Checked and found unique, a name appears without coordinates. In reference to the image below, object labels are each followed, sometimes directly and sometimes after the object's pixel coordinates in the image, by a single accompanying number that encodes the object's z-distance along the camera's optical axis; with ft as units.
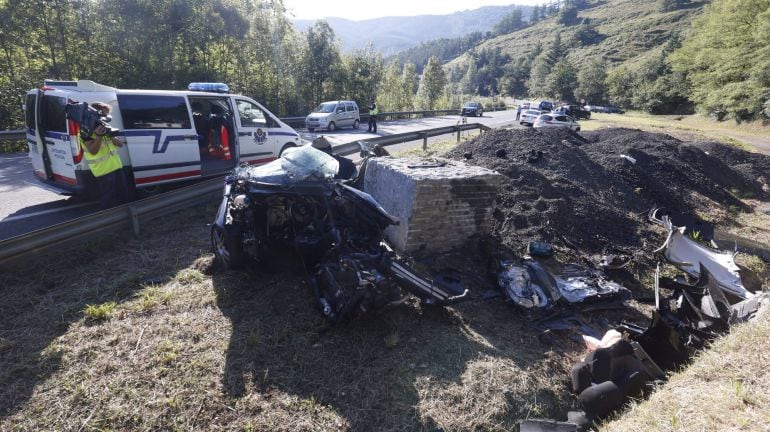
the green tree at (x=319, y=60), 86.12
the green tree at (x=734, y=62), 94.94
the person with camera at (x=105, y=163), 17.33
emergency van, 17.92
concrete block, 15.96
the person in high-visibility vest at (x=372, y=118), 66.26
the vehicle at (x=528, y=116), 83.10
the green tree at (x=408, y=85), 151.50
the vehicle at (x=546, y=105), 112.38
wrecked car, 12.00
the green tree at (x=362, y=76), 100.42
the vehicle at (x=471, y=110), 124.77
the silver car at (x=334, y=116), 64.90
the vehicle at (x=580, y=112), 126.52
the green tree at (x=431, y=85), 174.29
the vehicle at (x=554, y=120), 67.00
